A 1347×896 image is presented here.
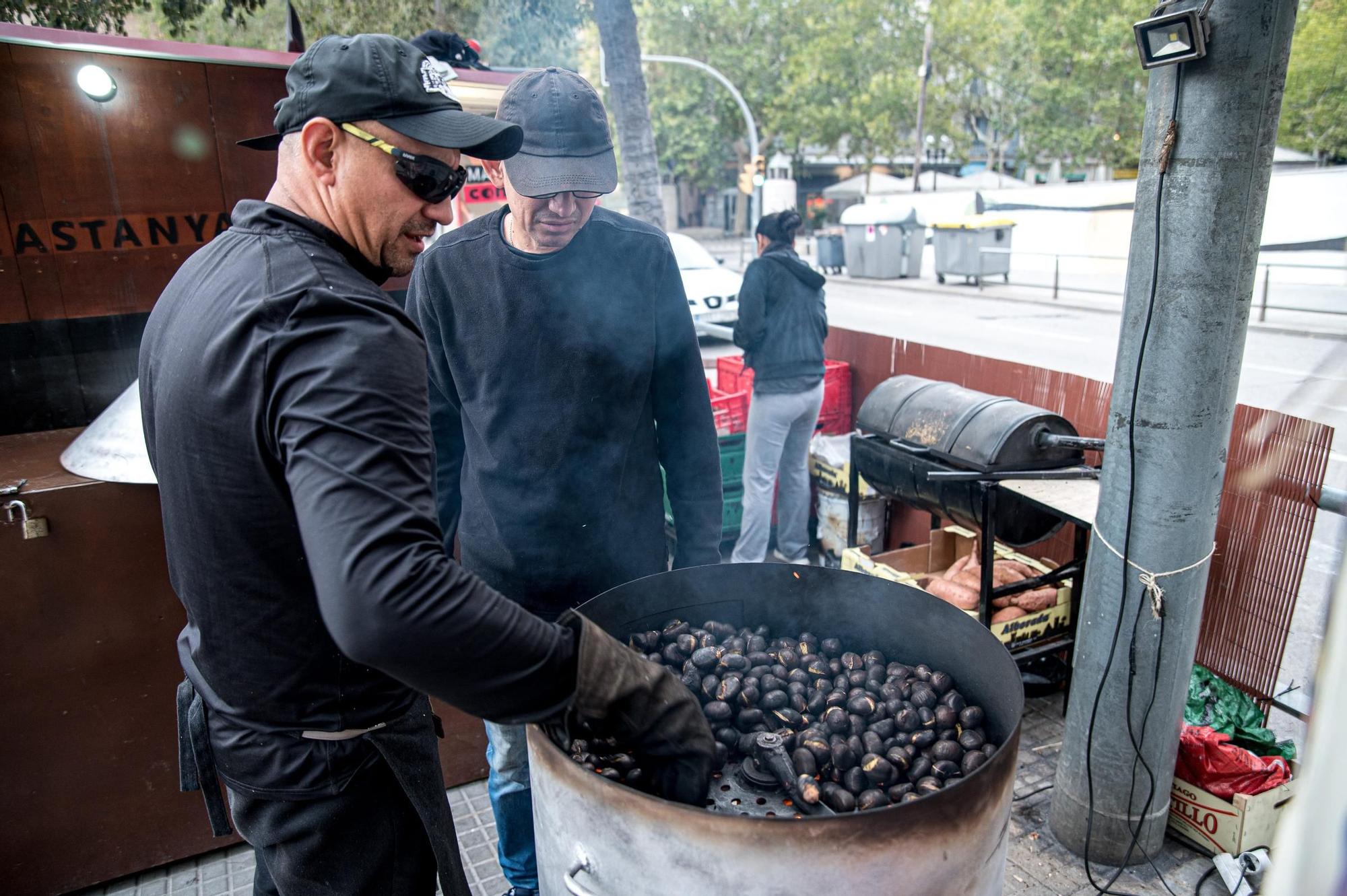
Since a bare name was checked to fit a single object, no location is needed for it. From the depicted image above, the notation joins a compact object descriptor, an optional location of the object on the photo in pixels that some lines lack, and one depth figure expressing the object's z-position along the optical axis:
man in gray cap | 2.41
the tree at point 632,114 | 6.72
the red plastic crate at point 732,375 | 6.71
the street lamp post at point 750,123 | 19.52
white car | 12.60
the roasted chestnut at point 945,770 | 1.96
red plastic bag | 3.14
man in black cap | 1.22
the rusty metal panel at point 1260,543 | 3.33
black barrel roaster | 3.97
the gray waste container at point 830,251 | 25.47
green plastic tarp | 3.38
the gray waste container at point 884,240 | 23.00
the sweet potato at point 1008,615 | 4.13
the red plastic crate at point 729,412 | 6.46
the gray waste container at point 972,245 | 20.91
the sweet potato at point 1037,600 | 4.23
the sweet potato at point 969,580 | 4.41
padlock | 2.68
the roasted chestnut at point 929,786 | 1.90
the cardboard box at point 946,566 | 4.11
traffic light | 21.28
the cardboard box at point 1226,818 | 3.06
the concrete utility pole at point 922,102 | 28.94
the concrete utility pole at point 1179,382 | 2.46
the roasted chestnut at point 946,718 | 2.13
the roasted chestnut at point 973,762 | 1.95
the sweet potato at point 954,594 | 4.30
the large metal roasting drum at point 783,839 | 1.51
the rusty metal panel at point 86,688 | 2.79
